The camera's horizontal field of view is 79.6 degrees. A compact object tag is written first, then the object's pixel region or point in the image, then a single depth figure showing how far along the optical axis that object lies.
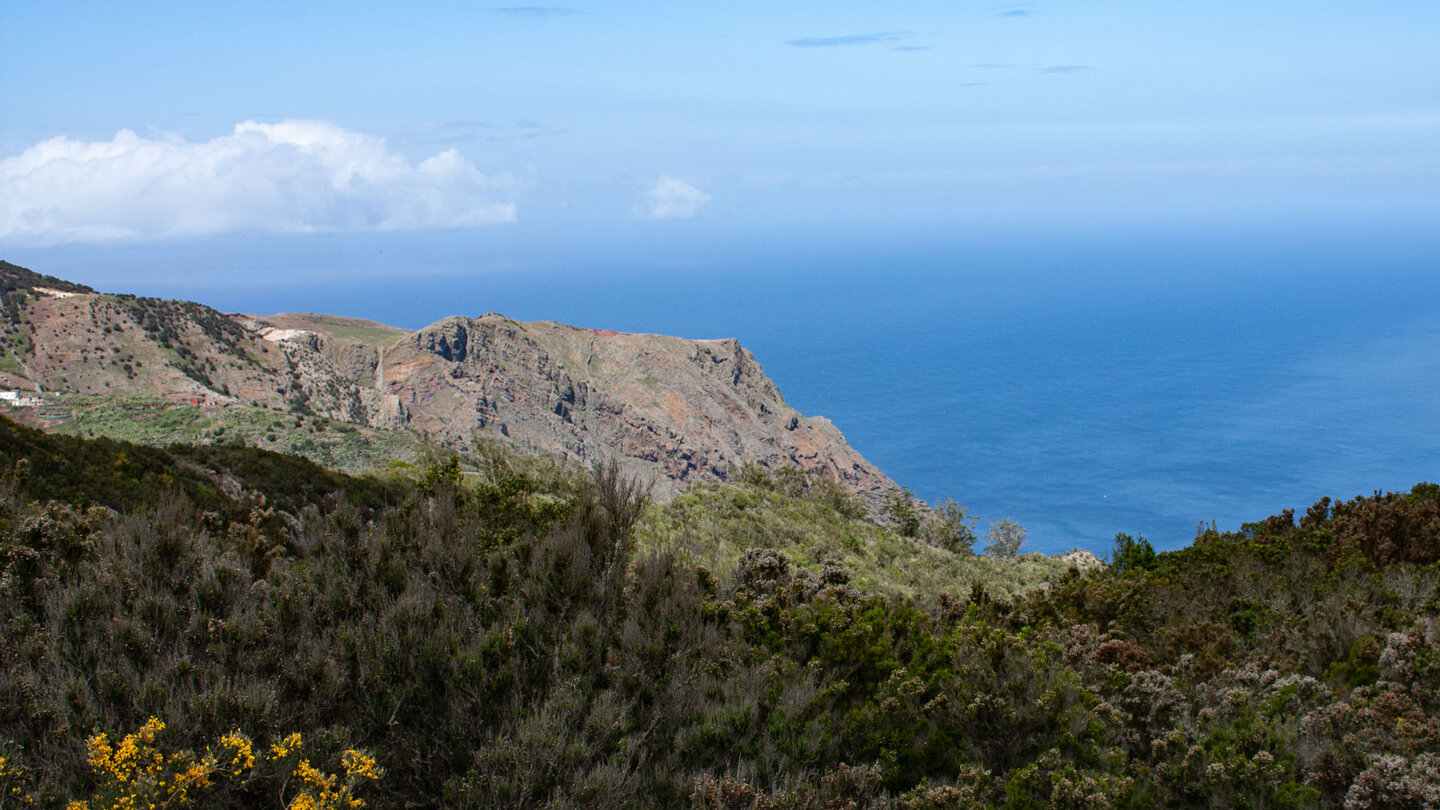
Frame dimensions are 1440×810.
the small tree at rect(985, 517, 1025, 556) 38.75
